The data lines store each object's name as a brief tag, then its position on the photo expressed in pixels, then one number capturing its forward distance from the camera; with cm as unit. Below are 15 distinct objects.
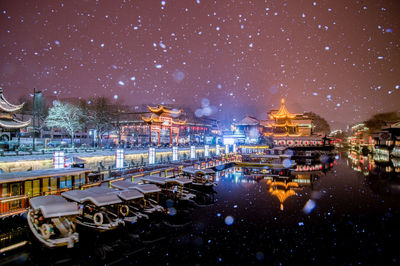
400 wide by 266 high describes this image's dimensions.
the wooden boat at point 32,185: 1155
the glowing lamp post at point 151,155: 2827
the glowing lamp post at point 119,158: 2398
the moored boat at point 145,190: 1379
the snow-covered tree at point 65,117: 4126
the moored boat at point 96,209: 1087
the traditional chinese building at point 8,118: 2625
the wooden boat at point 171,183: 1711
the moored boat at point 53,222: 920
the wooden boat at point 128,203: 1216
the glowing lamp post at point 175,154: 3346
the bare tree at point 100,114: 4983
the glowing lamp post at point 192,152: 3742
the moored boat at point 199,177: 2136
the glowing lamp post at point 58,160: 1981
